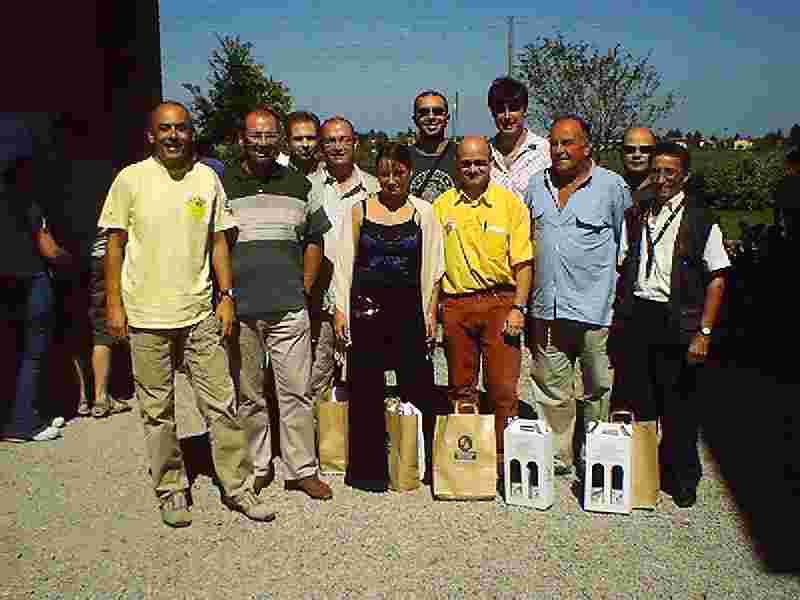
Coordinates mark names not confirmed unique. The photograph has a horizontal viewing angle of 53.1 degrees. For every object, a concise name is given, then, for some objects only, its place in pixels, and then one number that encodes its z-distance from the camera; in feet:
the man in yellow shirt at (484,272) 15.20
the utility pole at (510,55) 90.94
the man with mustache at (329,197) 16.57
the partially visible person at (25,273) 18.88
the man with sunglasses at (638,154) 17.13
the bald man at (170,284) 13.55
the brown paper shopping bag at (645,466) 14.74
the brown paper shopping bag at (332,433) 16.74
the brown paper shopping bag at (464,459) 15.24
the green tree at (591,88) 71.87
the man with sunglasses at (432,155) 17.26
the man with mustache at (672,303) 14.60
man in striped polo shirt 14.57
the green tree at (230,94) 76.84
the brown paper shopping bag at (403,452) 15.49
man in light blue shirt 15.06
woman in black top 14.92
